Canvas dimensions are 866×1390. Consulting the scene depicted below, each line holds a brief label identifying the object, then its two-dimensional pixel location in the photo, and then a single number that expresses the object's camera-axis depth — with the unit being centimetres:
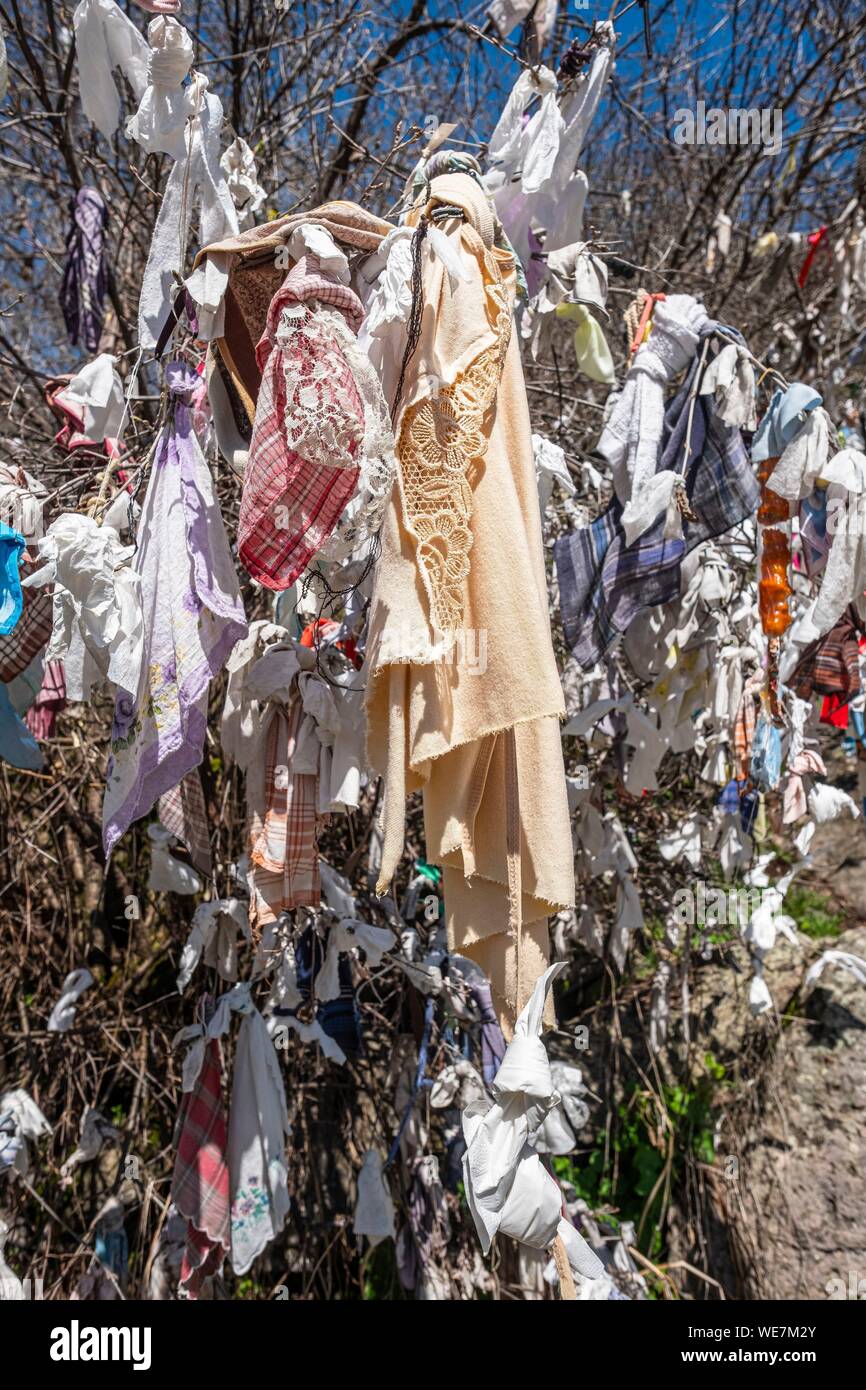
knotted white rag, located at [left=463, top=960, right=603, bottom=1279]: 137
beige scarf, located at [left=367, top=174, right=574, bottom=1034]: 153
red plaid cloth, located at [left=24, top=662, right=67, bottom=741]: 214
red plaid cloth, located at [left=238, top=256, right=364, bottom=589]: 151
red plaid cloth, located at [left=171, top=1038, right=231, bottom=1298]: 261
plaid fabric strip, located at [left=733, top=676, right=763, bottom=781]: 280
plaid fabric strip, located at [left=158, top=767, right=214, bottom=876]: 219
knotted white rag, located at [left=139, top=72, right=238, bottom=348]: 177
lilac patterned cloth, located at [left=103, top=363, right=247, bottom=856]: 172
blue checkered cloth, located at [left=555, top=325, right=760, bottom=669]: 222
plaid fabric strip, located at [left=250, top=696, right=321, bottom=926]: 218
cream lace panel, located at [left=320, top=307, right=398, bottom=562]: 145
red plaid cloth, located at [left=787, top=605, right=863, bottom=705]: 244
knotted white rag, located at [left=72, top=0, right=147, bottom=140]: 179
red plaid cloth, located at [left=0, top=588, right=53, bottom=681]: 191
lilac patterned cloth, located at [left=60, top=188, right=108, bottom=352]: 296
